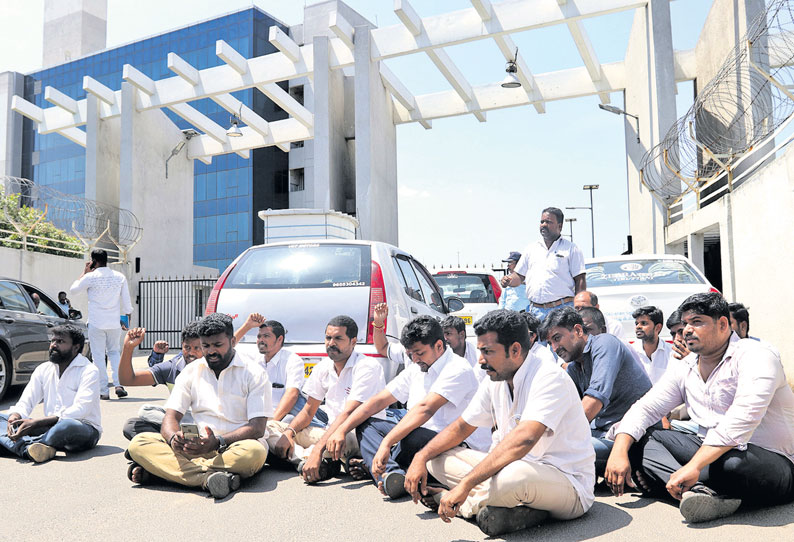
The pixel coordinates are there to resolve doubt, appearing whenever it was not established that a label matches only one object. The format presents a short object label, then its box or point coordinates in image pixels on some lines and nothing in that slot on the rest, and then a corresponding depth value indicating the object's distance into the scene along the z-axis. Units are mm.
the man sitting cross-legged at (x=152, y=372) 5328
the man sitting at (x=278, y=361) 5566
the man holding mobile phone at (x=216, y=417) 4398
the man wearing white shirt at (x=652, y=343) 5758
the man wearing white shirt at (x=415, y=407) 4148
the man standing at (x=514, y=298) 8717
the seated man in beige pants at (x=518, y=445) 3283
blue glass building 45031
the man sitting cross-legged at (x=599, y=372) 4227
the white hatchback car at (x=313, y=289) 6000
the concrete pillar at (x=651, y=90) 16312
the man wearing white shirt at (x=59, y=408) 5305
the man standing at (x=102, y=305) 8716
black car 8109
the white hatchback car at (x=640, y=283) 7568
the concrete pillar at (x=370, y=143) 18969
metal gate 19719
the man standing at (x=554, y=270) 6965
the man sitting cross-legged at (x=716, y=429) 3500
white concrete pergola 17016
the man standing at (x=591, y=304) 6023
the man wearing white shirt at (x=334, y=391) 4867
